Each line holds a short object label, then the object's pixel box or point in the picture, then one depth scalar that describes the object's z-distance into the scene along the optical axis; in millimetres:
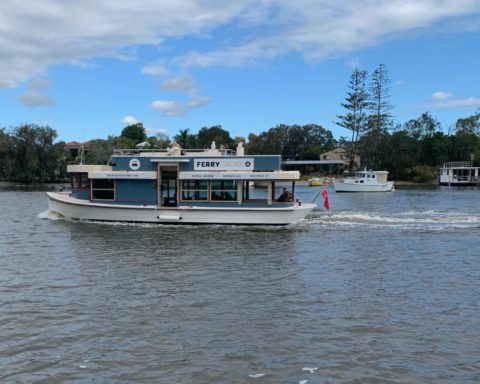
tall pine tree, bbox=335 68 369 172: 123188
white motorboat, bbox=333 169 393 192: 77188
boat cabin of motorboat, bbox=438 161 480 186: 105875
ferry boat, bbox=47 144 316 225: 28438
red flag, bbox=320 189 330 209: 30797
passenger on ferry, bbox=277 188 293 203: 29125
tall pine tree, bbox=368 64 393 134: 124000
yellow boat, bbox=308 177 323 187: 99988
